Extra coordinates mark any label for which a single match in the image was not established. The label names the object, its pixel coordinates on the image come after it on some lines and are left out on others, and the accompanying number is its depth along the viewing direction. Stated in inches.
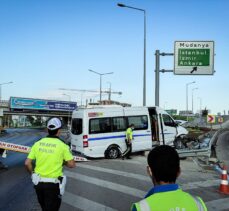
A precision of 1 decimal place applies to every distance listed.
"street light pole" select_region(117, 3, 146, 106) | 573.6
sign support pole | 459.5
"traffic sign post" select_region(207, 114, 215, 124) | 891.8
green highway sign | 483.7
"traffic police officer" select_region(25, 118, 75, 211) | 110.7
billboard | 1918.7
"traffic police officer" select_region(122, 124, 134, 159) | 427.2
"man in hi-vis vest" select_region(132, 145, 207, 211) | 54.6
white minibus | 424.6
